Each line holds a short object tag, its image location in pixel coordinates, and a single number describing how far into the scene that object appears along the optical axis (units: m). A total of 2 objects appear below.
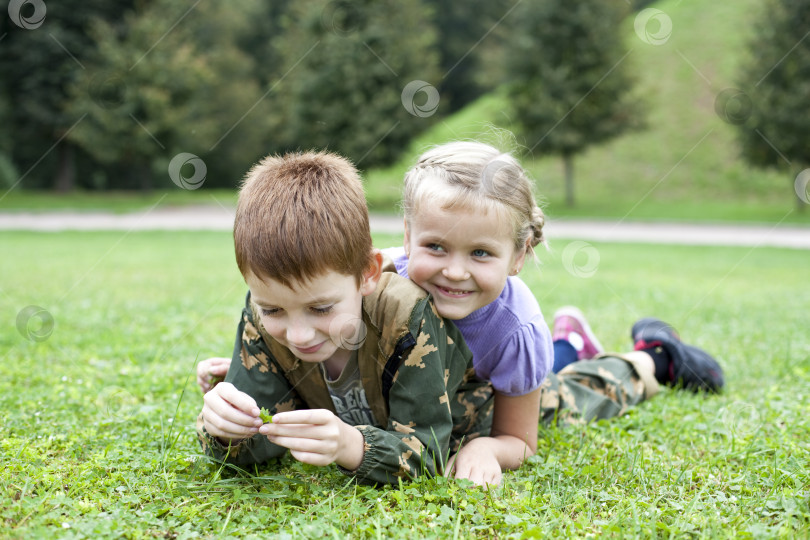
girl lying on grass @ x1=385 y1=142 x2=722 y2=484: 2.61
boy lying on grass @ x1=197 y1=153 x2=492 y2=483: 2.26
